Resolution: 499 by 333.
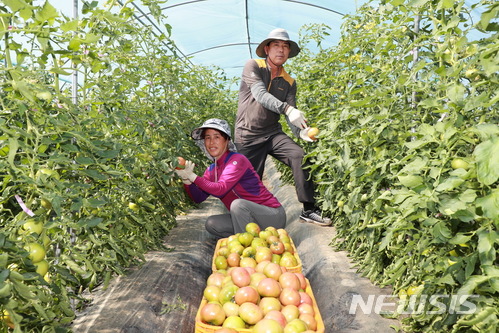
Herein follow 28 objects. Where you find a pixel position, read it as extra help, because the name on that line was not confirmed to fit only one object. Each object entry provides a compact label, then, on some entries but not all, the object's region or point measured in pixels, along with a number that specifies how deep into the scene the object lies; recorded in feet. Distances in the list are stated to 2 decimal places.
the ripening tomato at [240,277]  7.00
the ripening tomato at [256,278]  7.08
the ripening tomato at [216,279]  7.27
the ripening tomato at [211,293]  6.82
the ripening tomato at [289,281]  6.87
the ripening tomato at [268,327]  5.54
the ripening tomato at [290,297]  6.47
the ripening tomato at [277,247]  8.68
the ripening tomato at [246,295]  6.45
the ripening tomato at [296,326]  5.59
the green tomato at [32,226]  4.57
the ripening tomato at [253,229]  9.46
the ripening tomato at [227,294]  6.64
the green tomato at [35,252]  4.40
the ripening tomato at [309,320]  5.90
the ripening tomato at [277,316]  5.88
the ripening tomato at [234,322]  5.98
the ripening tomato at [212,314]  6.11
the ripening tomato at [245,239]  8.98
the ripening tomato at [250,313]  6.02
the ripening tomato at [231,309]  6.29
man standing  11.20
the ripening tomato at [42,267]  4.50
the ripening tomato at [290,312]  6.09
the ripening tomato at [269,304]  6.36
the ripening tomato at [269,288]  6.68
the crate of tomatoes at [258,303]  5.90
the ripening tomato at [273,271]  7.25
